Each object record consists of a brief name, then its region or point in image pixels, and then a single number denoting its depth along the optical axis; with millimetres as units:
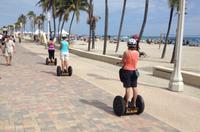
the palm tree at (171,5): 17310
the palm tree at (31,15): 73472
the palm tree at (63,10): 31425
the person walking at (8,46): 10765
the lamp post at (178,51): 6893
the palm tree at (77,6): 30541
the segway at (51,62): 11358
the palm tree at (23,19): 82581
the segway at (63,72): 8379
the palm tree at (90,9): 22153
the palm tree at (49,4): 28700
